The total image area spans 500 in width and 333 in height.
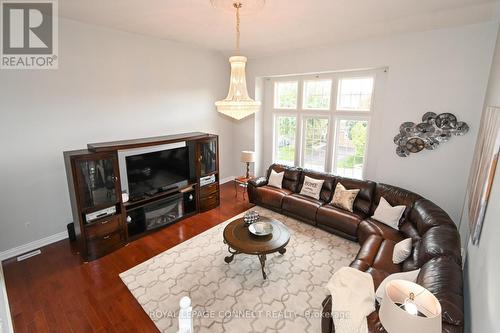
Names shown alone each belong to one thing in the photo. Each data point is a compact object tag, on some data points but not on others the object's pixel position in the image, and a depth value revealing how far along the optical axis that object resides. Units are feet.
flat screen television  13.42
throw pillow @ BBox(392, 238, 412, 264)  9.55
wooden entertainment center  11.39
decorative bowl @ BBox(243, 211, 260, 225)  12.36
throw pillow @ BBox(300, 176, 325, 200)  16.11
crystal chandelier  9.23
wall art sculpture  12.14
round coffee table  10.35
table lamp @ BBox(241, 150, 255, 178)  18.92
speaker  12.95
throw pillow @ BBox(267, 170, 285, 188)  17.78
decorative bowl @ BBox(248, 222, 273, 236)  11.33
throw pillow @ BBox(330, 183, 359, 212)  14.41
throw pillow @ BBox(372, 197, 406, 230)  12.49
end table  18.99
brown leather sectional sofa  6.61
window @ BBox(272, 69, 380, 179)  16.11
